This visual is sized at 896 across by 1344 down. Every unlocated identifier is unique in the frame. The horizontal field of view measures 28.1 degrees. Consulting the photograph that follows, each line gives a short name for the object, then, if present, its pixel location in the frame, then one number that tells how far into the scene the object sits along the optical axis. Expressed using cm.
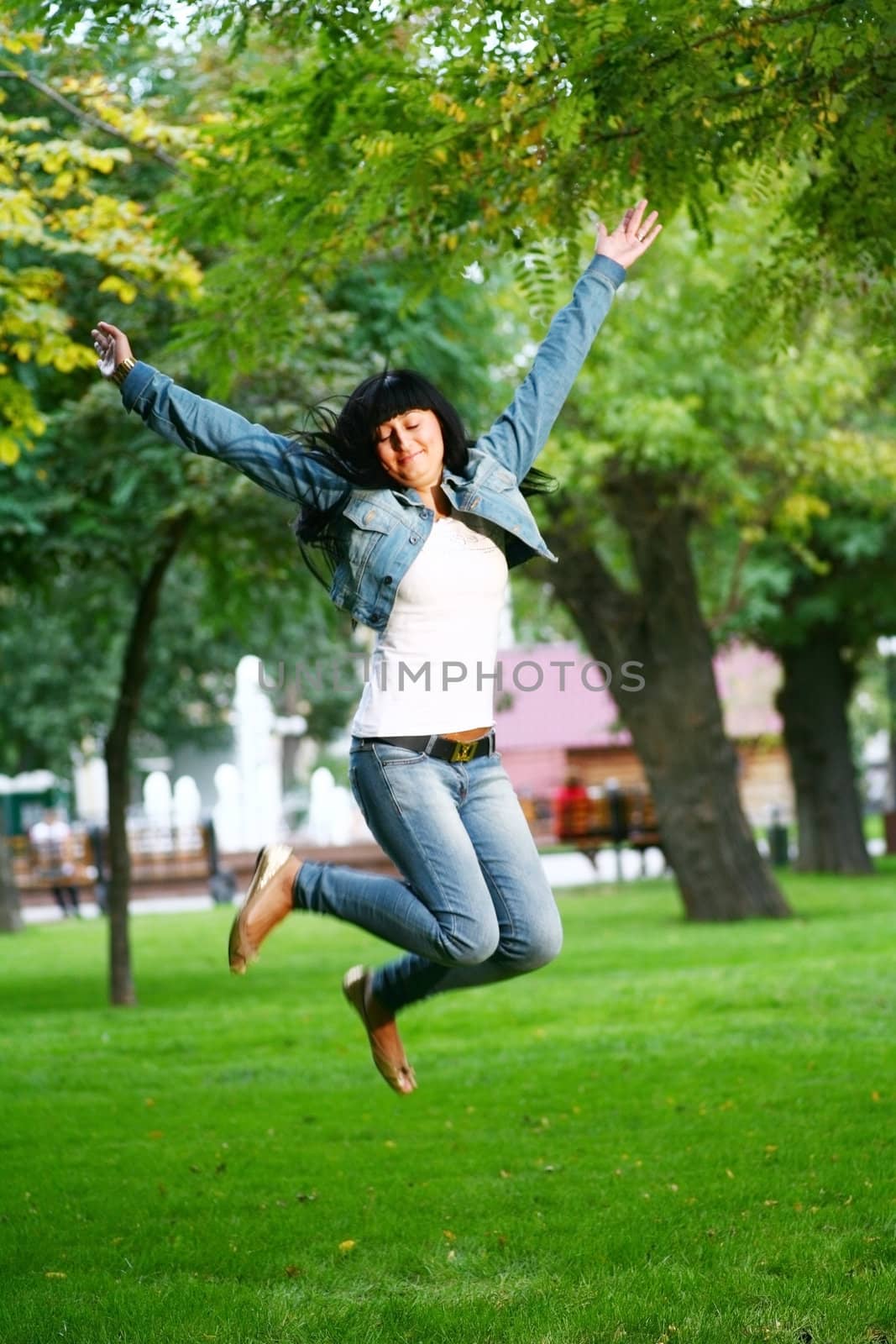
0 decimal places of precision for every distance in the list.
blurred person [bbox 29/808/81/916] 2697
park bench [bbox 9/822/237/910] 2773
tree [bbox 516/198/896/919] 1823
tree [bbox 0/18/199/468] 854
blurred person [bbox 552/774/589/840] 2641
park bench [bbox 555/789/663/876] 2633
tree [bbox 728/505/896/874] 2445
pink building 5091
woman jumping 486
